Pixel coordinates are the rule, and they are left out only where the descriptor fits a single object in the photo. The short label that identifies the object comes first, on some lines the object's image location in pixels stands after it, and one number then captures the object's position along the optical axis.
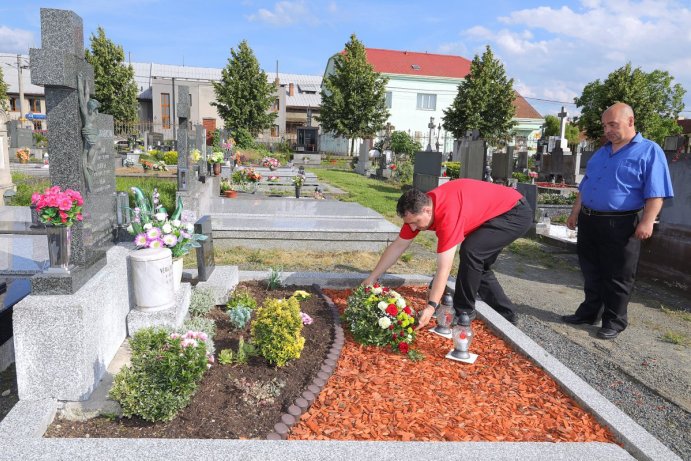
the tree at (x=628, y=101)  31.95
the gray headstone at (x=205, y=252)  4.42
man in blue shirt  4.25
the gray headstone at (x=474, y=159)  12.14
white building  41.62
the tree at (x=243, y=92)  34.78
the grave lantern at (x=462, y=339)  3.45
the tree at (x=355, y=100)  34.53
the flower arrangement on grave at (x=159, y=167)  15.79
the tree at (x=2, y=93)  33.53
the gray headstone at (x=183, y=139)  8.62
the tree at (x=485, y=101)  33.50
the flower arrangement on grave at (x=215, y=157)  11.30
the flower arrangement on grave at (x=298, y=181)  11.64
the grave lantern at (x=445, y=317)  3.94
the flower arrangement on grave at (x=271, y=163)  16.12
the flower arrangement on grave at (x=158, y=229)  3.67
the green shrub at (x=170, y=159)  20.03
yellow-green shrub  3.07
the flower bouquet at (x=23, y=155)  17.98
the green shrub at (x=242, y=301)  4.01
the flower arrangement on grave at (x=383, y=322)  3.54
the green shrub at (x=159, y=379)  2.51
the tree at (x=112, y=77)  33.56
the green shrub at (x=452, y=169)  17.60
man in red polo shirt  3.57
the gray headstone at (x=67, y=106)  2.99
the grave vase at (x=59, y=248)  2.85
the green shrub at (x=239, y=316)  3.72
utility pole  33.20
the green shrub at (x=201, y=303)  4.00
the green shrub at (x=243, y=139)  31.08
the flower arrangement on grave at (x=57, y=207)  2.80
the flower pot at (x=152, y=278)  3.45
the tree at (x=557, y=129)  45.03
